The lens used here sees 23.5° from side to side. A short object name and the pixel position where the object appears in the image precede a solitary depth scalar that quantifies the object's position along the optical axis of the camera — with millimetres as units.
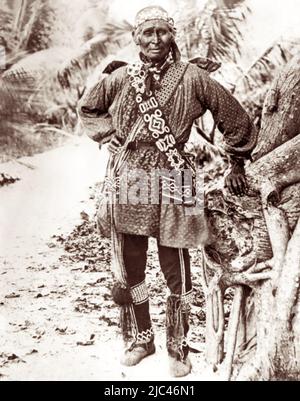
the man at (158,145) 4410
